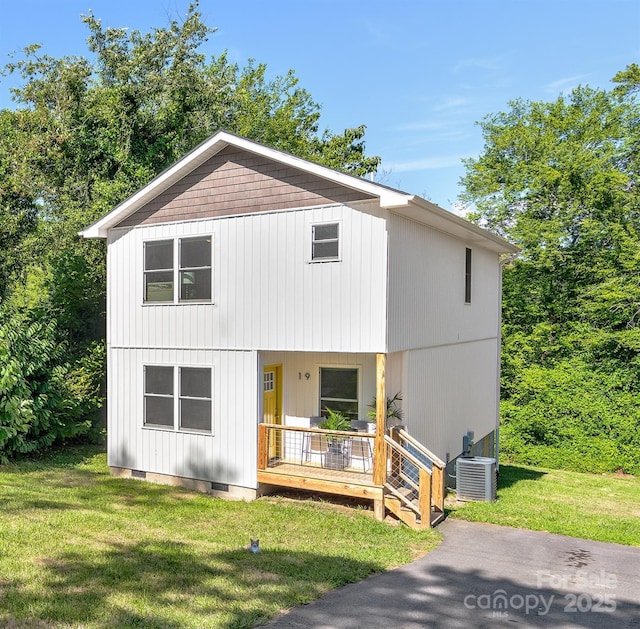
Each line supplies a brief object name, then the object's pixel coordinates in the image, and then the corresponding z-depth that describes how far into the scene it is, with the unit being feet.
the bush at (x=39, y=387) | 41.55
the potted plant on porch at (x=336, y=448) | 34.99
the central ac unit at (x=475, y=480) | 38.29
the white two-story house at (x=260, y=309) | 32.89
